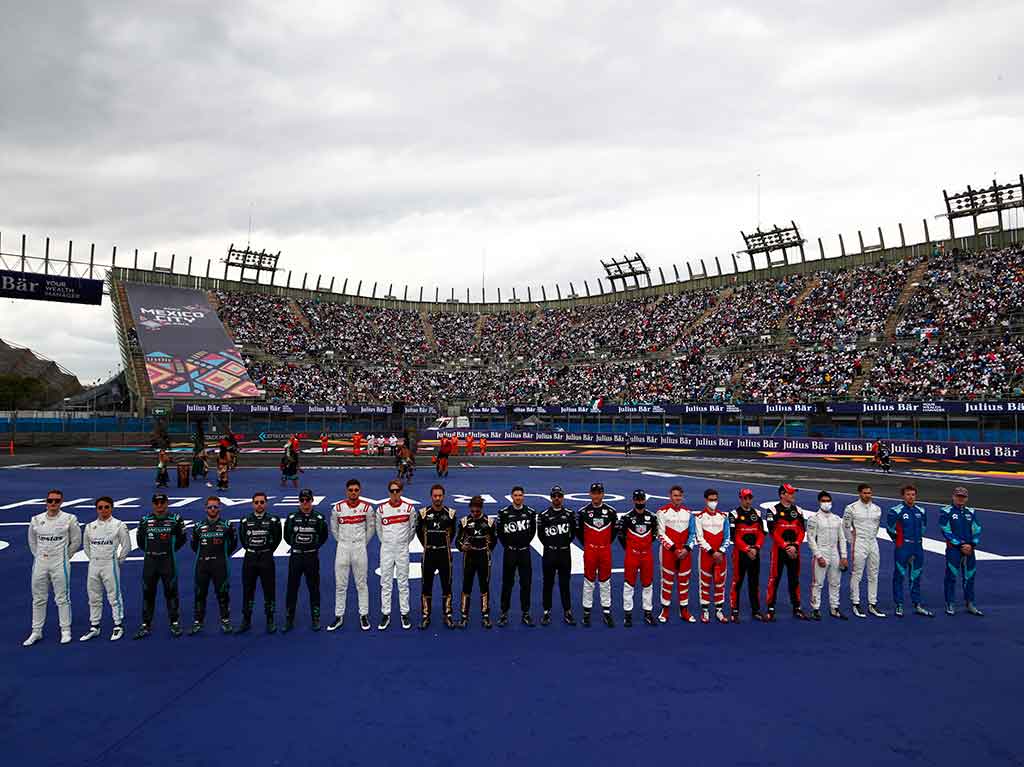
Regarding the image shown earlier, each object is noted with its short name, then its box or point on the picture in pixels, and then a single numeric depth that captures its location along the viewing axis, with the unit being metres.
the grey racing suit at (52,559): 8.00
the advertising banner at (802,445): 34.28
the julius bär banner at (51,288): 45.25
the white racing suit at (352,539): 8.73
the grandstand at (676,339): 47.41
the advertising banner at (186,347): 58.16
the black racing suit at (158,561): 8.24
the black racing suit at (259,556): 8.37
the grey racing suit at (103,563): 8.19
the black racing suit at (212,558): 8.40
